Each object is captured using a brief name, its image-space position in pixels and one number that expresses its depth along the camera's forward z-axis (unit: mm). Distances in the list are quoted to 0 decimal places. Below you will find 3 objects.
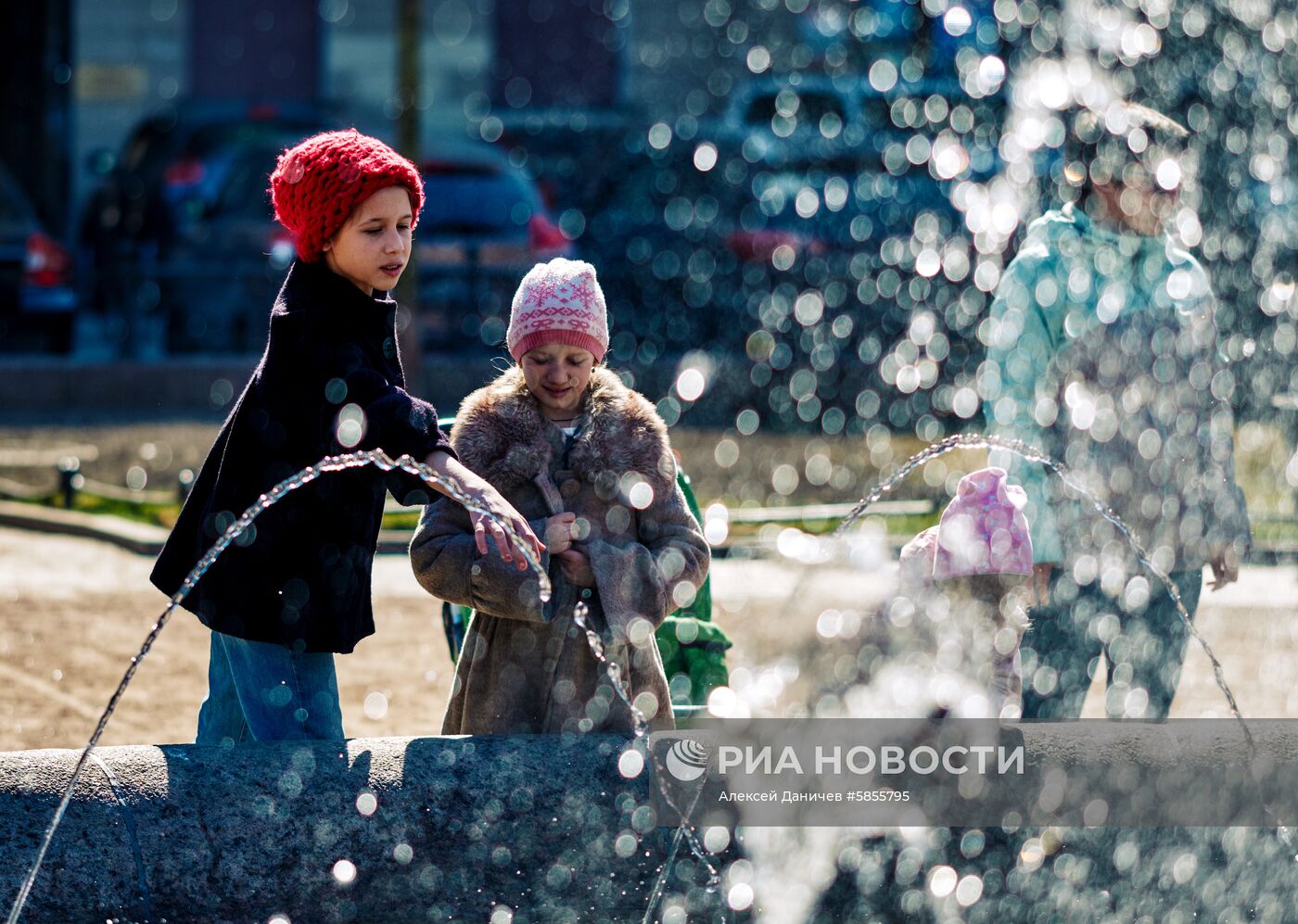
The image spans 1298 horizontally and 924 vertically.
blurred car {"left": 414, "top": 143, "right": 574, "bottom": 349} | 25859
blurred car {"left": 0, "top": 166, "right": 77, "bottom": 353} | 27328
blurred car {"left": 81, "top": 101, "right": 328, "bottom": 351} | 26078
